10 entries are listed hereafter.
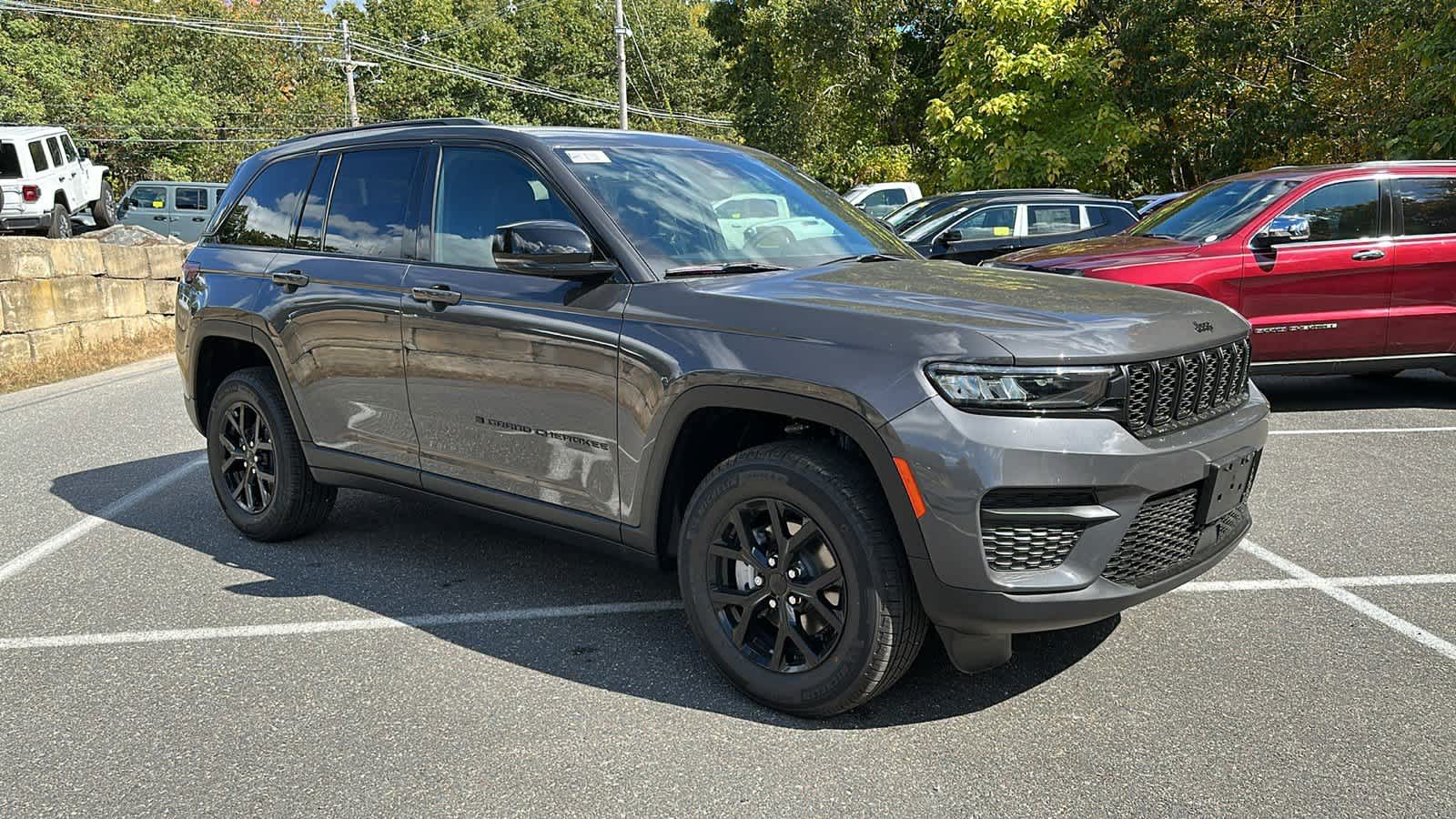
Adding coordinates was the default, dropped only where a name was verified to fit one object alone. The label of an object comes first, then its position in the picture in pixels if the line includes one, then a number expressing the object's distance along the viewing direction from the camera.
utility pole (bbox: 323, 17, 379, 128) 47.56
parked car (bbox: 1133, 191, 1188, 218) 17.20
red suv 8.26
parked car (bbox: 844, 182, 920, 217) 23.00
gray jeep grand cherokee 3.19
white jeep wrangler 23.70
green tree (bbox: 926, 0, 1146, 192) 24.41
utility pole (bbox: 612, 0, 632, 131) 39.17
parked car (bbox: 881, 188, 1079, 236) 13.80
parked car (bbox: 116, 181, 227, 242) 30.14
